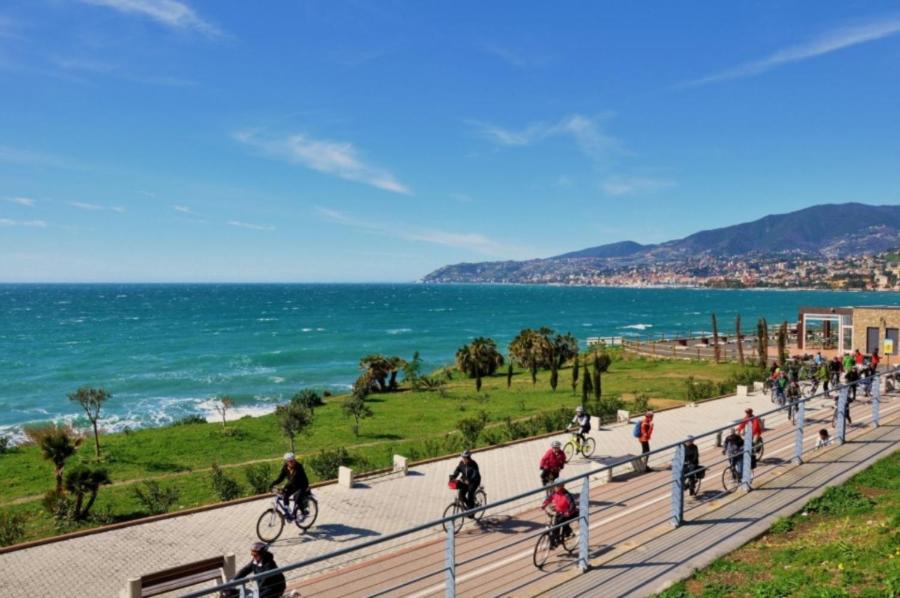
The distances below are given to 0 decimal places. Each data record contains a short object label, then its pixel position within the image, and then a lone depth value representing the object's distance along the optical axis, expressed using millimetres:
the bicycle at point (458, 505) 12164
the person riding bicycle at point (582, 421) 18312
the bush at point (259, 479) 16578
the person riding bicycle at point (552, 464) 13094
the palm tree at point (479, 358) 47344
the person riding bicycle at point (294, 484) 12531
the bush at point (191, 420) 34469
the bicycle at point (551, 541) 9312
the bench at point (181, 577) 8938
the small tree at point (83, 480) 14906
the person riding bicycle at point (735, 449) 12338
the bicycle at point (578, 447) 18614
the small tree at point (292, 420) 22828
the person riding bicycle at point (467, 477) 12344
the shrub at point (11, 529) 13578
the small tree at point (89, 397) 27391
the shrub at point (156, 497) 16202
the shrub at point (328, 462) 18766
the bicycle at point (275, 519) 12422
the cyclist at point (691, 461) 12141
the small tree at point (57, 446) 16672
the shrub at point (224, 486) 16422
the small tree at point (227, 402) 32144
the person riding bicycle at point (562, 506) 9516
